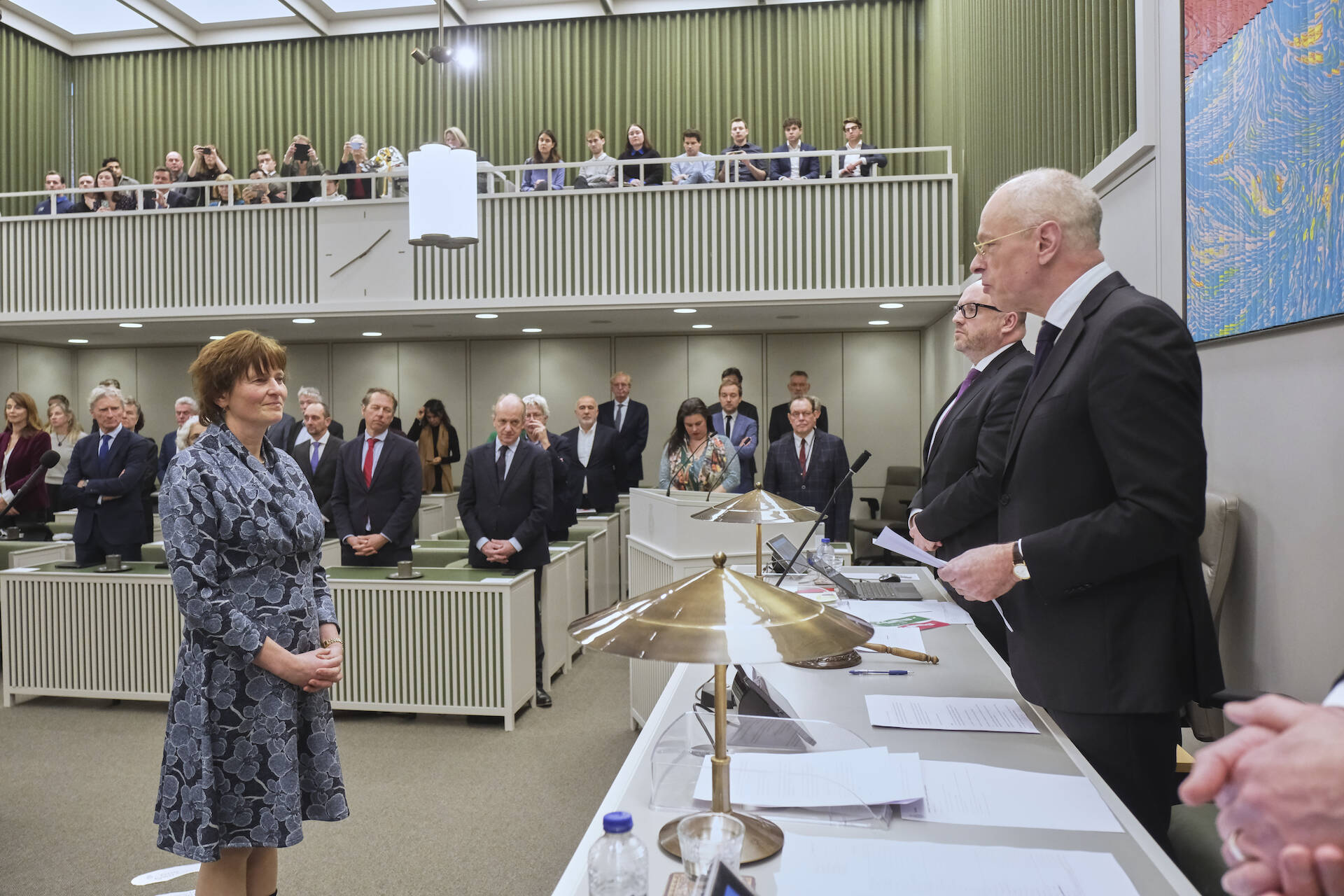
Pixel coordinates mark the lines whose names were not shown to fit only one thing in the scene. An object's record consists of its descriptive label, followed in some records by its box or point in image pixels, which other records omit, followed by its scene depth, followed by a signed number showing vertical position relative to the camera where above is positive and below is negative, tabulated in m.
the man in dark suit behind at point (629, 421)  8.34 +0.13
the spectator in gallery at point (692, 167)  8.27 +2.41
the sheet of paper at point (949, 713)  1.68 -0.53
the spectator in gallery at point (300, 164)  8.94 +2.66
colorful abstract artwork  1.96 +0.63
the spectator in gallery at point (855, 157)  7.85 +2.36
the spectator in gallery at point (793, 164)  8.09 +2.37
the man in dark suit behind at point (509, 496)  4.77 -0.30
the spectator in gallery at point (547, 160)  8.82 +2.67
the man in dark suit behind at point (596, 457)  7.55 -0.17
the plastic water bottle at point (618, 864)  0.99 -0.46
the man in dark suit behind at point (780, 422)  9.10 +0.11
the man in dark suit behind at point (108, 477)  5.34 -0.19
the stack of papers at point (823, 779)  1.33 -0.52
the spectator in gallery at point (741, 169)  8.12 +2.32
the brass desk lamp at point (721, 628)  0.98 -0.21
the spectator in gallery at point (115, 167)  9.53 +2.83
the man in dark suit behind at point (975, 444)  2.38 -0.04
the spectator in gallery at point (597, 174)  8.46 +2.42
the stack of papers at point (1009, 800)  1.30 -0.54
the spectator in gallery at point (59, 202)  9.29 +2.44
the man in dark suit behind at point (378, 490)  5.02 -0.27
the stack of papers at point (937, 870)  1.10 -0.54
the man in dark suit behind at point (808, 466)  5.39 -0.19
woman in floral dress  1.96 -0.46
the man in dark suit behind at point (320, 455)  5.81 -0.09
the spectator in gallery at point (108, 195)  9.38 +2.58
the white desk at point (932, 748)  1.17 -0.54
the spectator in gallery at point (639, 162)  8.35 +2.69
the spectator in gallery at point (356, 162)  8.66 +2.67
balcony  7.80 +1.65
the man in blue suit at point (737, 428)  6.74 +0.05
